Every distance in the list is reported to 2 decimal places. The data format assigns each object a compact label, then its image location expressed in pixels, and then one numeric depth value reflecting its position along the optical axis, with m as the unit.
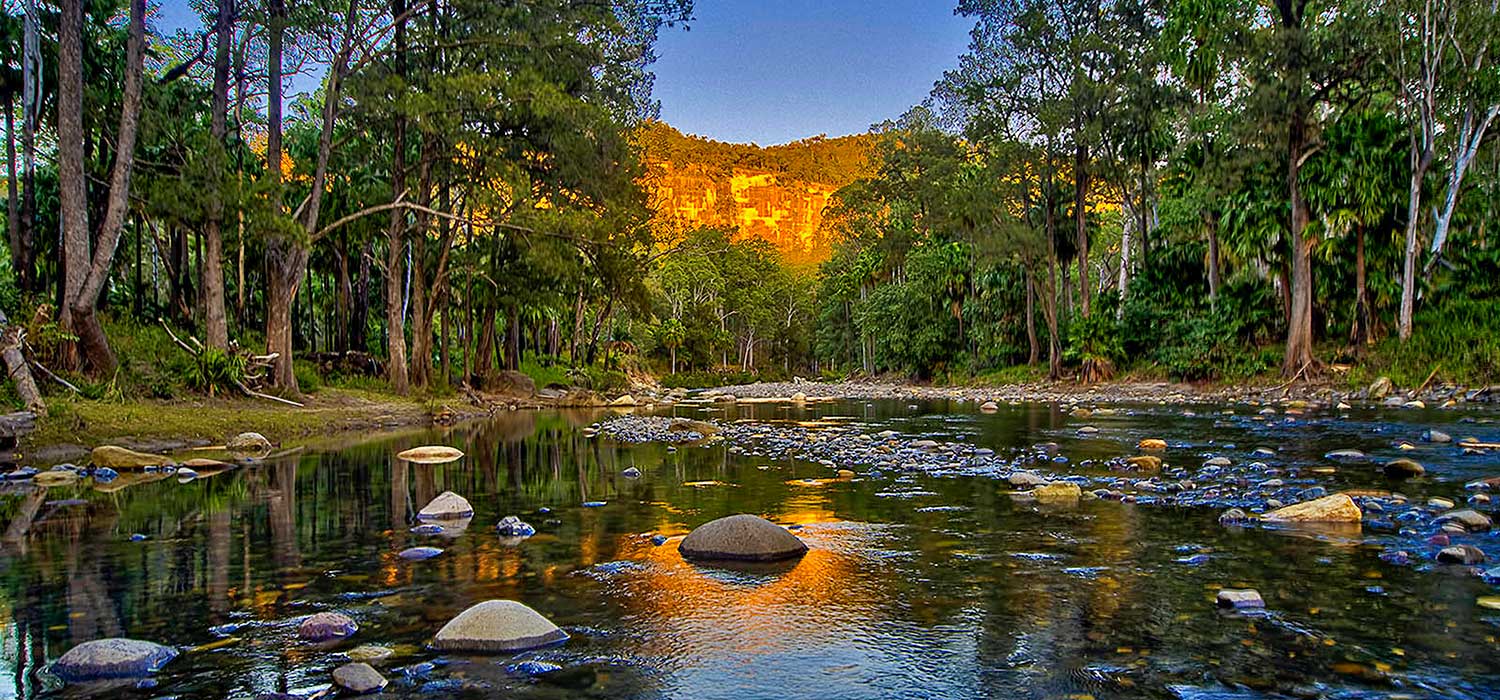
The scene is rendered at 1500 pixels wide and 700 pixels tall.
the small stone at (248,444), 12.74
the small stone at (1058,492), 7.58
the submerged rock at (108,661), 3.41
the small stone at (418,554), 5.66
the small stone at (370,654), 3.59
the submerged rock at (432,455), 11.90
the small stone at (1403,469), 8.36
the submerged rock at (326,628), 3.93
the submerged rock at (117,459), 10.43
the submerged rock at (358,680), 3.23
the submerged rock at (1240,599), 4.12
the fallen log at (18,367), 11.62
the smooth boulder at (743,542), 5.54
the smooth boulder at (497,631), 3.74
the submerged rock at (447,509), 7.15
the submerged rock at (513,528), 6.46
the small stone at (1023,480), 8.32
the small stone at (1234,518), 6.27
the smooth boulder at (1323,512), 6.13
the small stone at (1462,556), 4.80
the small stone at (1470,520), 5.68
